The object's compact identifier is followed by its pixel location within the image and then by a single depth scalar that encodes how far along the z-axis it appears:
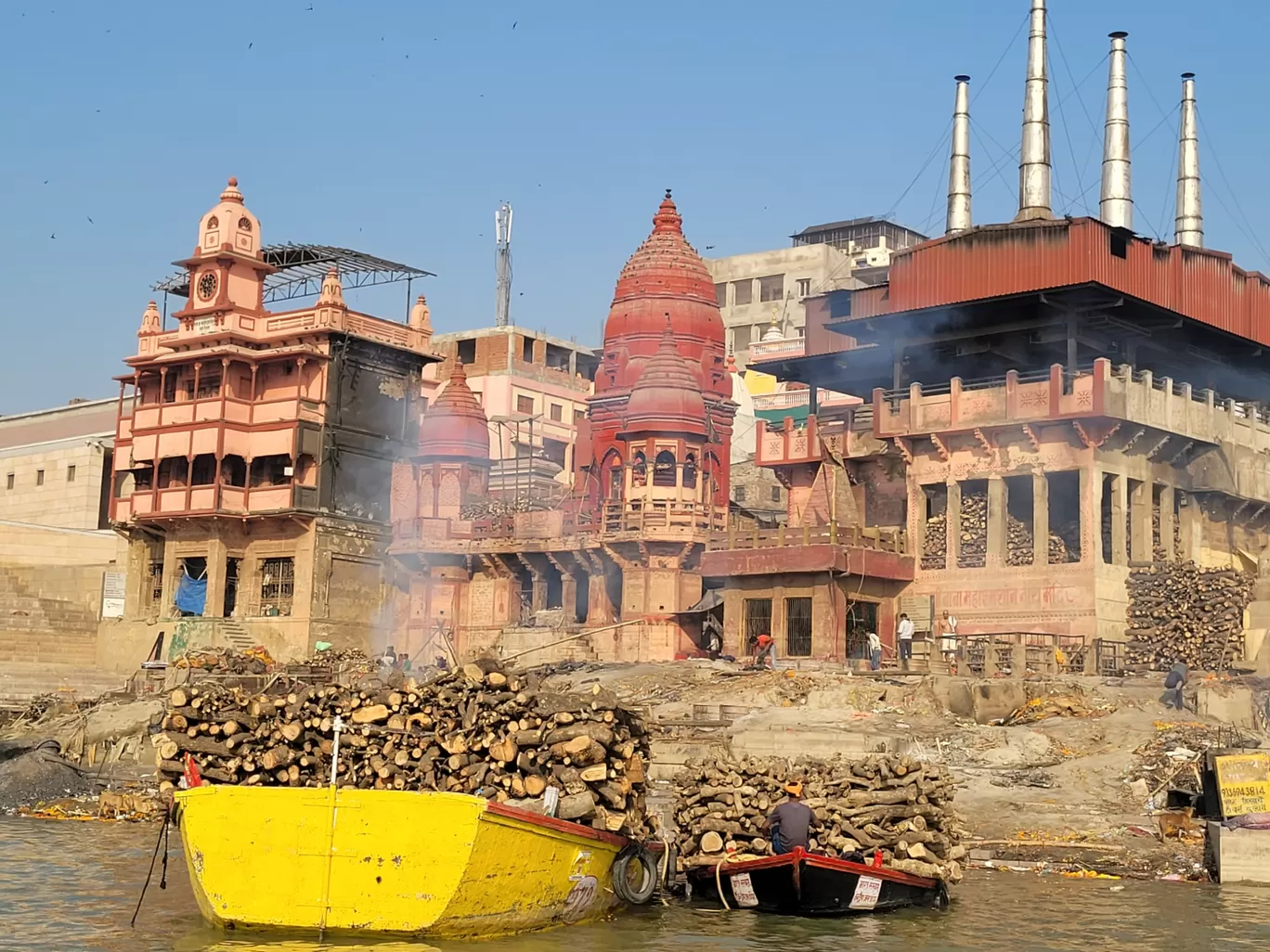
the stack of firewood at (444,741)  19.17
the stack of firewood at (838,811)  20.12
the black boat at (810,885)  18.98
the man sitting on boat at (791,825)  19.23
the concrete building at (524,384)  76.38
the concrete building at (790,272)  93.56
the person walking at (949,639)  37.91
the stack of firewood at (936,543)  43.56
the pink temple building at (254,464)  56.59
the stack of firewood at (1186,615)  39.00
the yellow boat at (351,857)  16.20
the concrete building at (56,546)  56.94
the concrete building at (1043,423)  40.88
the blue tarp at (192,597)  57.19
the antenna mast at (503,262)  88.62
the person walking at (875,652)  38.47
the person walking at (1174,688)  32.91
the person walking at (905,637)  40.88
